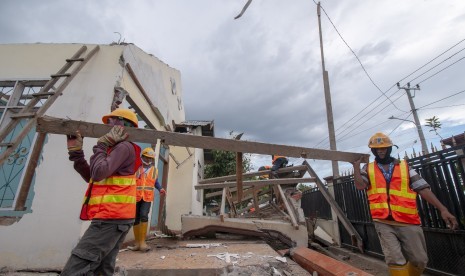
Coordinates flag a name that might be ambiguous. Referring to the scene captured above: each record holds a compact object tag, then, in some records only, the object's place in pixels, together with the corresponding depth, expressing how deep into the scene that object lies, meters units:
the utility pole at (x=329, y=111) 8.27
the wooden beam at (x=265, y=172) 6.23
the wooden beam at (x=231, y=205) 6.85
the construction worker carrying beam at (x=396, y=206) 2.94
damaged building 3.39
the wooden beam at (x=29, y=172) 2.27
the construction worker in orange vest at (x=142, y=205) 4.08
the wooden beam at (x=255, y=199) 6.70
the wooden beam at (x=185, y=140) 2.28
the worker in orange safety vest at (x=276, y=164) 6.30
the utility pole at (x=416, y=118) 17.22
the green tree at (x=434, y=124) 26.23
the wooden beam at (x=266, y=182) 5.63
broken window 3.80
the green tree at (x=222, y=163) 14.06
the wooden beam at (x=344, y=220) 5.21
